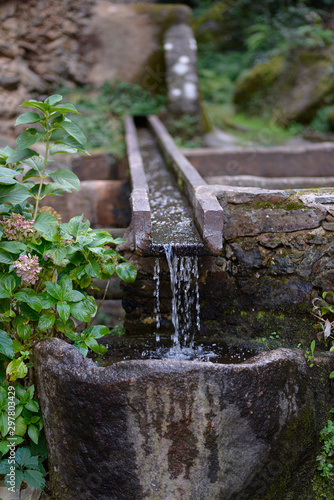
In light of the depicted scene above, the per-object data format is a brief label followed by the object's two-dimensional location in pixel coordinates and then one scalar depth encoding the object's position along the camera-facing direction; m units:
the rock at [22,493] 2.41
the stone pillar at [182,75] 7.16
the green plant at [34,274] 2.34
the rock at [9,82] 6.84
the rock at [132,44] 7.67
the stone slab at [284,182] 4.40
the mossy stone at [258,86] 9.73
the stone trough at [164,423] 2.12
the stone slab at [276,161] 5.86
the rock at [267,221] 3.03
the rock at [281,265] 3.10
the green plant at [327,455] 2.54
